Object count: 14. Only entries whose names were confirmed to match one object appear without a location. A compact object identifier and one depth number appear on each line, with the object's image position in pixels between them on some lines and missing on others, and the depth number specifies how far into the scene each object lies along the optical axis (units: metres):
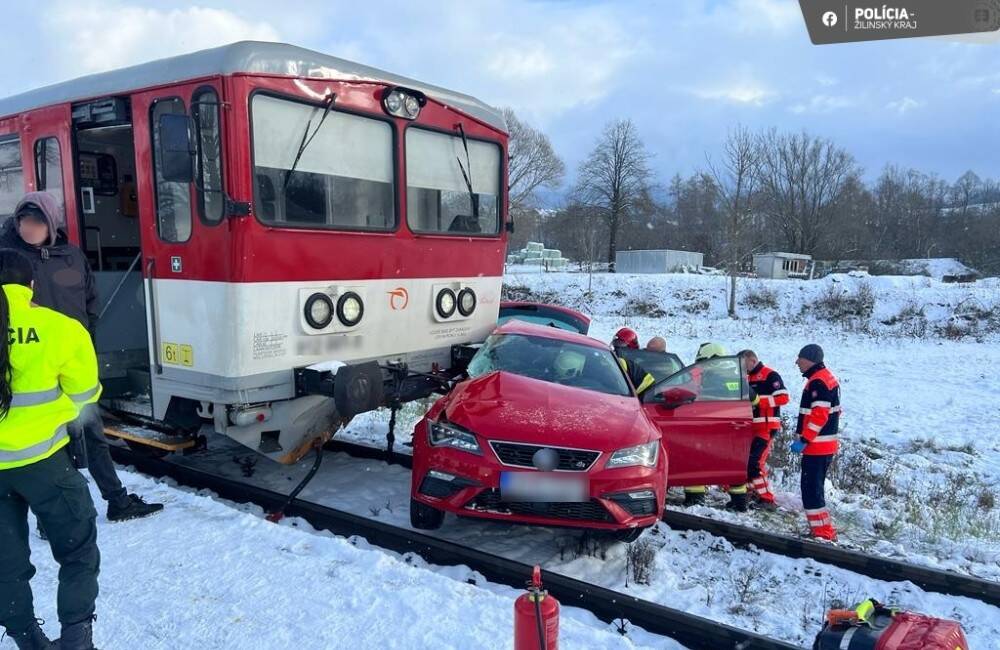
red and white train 4.82
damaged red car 4.39
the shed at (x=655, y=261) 44.47
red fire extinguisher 2.43
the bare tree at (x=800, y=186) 51.72
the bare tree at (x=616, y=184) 53.19
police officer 2.69
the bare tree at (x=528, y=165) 55.94
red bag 2.20
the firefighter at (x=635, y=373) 6.60
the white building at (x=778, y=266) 38.56
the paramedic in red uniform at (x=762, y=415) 6.39
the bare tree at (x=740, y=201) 27.17
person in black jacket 3.94
